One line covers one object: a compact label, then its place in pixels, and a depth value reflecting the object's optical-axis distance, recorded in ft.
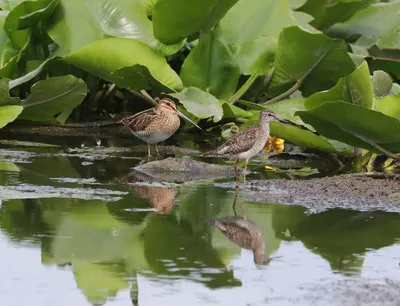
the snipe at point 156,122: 62.95
